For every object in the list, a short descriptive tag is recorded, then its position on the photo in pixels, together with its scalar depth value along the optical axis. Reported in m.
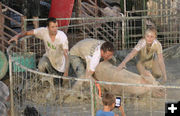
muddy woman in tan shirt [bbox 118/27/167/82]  11.79
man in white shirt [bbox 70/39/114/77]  13.59
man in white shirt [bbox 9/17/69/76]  11.97
